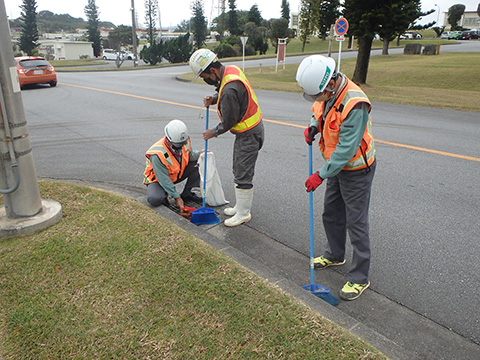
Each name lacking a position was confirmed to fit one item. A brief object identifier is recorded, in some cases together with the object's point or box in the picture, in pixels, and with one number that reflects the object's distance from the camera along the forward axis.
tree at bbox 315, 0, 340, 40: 18.04
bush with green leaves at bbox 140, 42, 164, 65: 36.56
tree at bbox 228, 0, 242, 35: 64.32
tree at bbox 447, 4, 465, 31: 75.00
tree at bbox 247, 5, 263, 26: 71.56
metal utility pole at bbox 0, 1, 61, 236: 3.40
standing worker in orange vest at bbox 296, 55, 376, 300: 2.82
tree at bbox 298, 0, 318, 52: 48.34
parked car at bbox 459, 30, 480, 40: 57.94
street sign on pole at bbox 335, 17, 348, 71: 15.08
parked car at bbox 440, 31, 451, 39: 63.28
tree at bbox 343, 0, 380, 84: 16.08
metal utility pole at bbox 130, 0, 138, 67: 36.94
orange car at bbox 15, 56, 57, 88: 16.81
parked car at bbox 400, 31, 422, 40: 61.98
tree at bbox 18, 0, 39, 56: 57.50
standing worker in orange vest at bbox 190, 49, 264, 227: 3.95
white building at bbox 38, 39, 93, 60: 60.45
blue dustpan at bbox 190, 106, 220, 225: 4.43
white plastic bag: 4.72
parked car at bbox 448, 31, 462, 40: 58.72
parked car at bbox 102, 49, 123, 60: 55.03
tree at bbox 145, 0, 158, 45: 75.57
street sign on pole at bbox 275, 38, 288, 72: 23.66
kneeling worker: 4.55
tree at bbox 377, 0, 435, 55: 15.73
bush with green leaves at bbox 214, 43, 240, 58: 42.84
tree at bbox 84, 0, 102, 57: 69.62
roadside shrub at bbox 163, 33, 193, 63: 37.44
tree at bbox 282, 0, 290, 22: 82.06
